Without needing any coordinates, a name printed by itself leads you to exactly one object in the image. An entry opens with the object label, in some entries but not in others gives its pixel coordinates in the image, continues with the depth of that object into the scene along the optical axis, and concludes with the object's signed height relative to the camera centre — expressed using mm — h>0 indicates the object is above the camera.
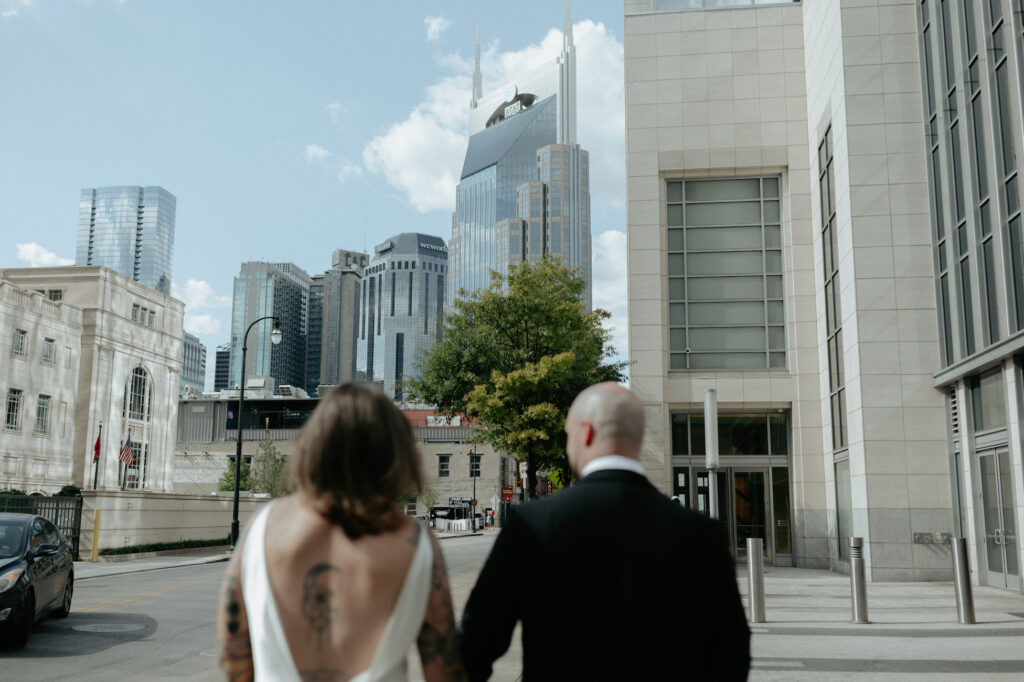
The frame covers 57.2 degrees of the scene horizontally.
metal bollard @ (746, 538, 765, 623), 13500 -1095
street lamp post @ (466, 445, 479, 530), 71688 -388
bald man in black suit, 2744 -258
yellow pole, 28377 -960
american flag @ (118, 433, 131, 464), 36200 +1809
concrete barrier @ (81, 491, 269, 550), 29094 -537
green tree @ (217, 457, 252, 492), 86281 +2216
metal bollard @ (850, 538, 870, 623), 13367 -1178
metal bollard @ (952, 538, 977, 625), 12883 -1122
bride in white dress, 2371 -172
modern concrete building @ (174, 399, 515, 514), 94062 +5466
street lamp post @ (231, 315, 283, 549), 33594 +1637
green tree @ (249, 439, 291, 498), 75562 +2572
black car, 10852 -903
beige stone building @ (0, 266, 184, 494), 51375 +7467
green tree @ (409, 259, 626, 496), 28859 +4619
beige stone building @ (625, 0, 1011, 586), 20391 +6064
